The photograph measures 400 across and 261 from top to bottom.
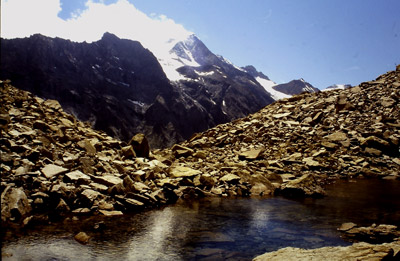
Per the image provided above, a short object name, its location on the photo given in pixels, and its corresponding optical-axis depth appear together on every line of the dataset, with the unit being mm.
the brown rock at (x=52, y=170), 9038
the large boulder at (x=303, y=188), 12480
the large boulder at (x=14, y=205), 6982
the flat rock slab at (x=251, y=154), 17941
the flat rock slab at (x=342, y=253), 5230
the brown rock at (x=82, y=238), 6391
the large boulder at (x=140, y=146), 15672
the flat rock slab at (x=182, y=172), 12947
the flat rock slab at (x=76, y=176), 9305
